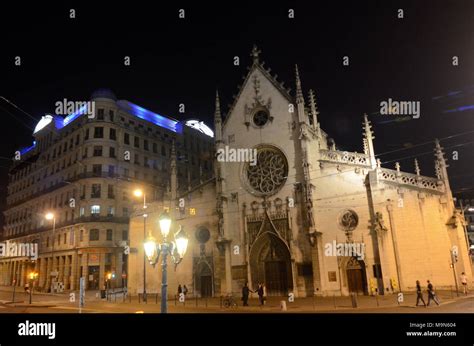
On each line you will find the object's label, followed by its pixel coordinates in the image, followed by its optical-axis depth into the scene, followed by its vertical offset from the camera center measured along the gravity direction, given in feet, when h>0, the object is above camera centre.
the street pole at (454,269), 83.12 -4.68
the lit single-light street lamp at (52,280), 160.31 -3.89
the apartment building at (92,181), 166.61 +43.51
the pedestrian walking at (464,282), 79.76 -7.25
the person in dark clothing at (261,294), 81.00 -7.48
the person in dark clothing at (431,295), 63.80 -7.71
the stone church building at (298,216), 89.76 +10.88
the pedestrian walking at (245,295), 81.87 -7.56
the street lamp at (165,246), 39.16 +2.21
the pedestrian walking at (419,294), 64.03 -7.44
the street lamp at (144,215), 97.98 +15.95
